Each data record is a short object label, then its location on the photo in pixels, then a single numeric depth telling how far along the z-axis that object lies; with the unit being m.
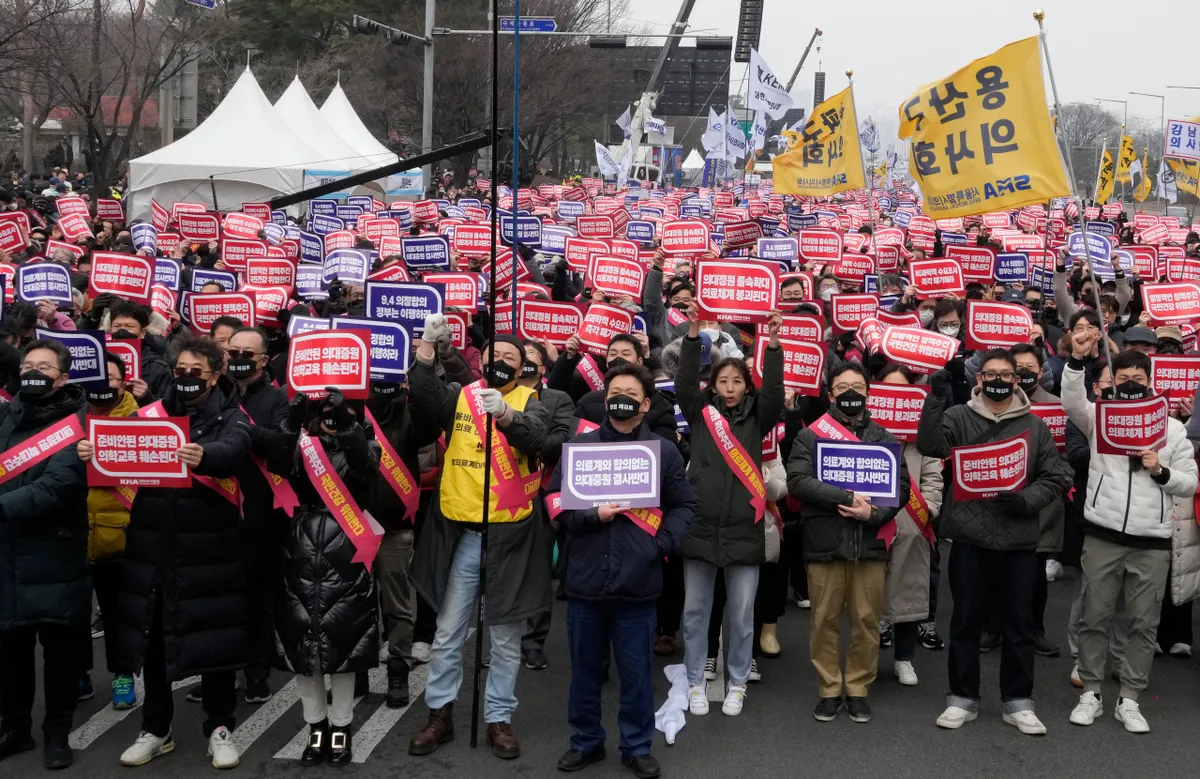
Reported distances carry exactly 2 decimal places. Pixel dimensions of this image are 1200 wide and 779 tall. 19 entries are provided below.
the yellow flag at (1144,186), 32.65
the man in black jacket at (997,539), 6.05
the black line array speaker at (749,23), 58.38
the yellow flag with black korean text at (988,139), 7.30
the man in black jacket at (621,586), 5.46
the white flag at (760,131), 35.76
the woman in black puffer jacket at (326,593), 5.43
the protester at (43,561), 5.41
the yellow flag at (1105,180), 27.20
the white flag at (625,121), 40.00
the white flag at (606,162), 31.39
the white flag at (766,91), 26.64
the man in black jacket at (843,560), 6.22
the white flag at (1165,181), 32.25
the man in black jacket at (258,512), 6.04
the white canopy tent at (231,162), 26.05
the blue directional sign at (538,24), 19.51
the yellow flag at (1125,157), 27.14
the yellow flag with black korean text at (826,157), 12.45
